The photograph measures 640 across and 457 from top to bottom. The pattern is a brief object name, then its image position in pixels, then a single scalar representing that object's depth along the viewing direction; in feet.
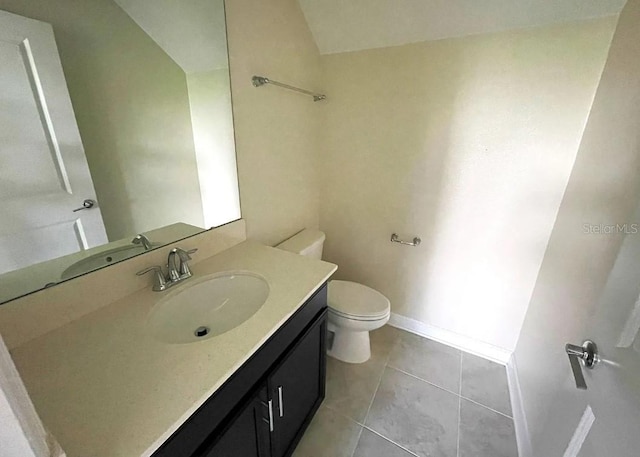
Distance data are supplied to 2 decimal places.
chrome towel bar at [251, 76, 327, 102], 4.44
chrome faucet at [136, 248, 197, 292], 3.37
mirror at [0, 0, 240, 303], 2.44
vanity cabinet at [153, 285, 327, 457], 2.21
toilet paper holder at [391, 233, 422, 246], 6.09
